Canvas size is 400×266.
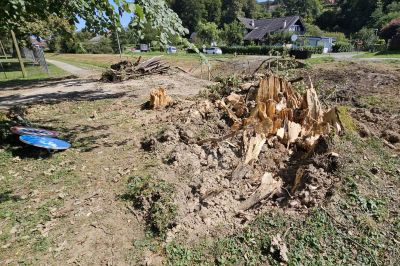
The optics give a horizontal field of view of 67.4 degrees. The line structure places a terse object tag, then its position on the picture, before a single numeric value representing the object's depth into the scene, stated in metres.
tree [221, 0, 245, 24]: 92.38
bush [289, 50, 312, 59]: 18.67
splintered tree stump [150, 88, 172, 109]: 8.70
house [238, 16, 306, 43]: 54.09
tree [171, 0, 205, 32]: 87.88
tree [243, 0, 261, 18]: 99.94
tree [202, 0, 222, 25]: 91.94
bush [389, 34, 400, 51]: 25.83
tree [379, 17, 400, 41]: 37.62
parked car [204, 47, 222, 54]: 41.37
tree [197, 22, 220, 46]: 56.81
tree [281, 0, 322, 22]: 86.75
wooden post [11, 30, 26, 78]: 17.10
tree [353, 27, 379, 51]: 35.99
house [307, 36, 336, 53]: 44.82
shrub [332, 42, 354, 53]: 38.50
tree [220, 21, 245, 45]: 54.57
